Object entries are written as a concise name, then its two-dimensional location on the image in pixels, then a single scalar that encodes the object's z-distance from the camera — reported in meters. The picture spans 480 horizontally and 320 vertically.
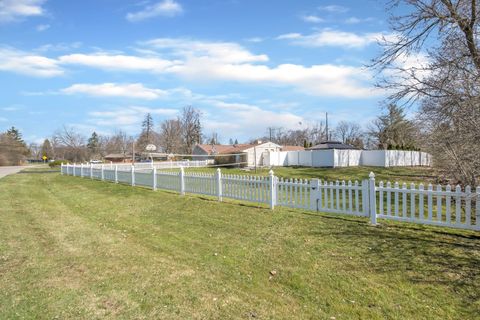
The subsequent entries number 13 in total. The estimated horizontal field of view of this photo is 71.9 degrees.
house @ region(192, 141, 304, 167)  38.72
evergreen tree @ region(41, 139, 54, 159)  86.88
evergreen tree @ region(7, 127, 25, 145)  84.18
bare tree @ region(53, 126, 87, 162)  76.62
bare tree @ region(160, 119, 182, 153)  67.25
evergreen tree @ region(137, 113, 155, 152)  74.88
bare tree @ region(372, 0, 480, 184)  6.64
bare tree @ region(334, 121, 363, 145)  68.02
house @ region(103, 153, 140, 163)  78.86
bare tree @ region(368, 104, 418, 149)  41.41
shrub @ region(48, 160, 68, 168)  47.02
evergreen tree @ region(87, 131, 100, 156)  87.03
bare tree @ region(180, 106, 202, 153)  69.88
